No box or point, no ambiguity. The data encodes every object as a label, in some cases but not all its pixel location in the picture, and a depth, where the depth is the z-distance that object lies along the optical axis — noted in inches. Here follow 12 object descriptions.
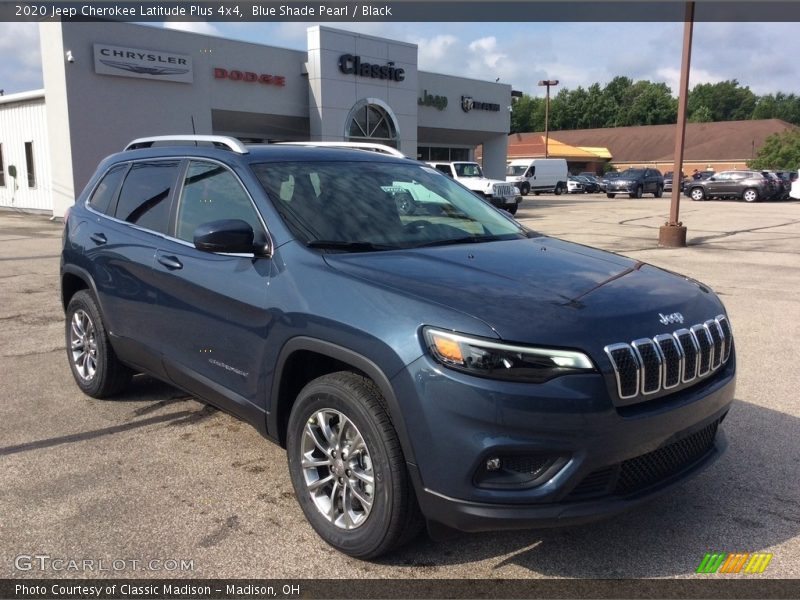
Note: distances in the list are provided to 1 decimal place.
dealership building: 811.4
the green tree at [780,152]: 2278.5
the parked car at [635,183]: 1601.9
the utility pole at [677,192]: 586.2
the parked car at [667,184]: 1958.7
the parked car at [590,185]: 1930.4
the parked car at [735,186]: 1440.7
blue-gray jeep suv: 103.7
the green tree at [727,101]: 4783.5
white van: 1796.3
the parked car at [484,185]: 978.0
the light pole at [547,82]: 2483.1
